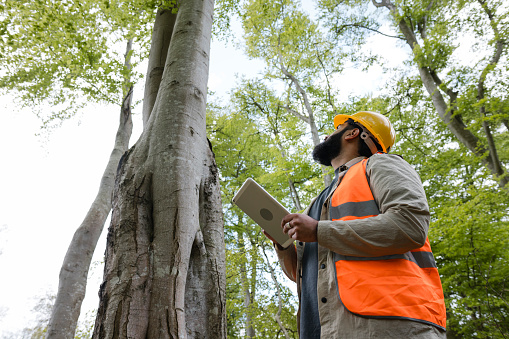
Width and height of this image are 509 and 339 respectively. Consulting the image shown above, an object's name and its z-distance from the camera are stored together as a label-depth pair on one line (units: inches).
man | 44.7
